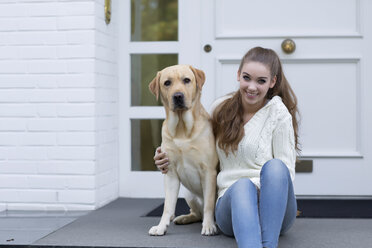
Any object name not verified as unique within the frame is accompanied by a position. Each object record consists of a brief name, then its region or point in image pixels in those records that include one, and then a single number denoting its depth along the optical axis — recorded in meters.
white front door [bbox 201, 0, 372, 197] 3.44
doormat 2.90
